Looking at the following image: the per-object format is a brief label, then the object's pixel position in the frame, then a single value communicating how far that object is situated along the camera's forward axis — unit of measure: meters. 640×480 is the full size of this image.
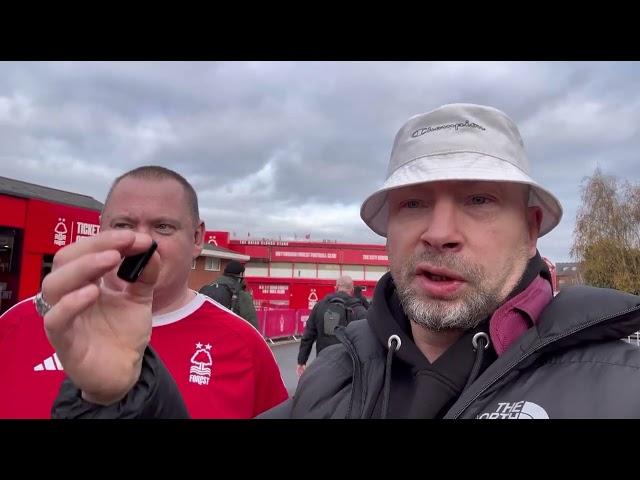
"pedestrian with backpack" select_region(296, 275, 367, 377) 5.75
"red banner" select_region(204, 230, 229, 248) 31.71
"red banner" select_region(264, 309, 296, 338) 15.17
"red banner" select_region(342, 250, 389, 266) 36.00
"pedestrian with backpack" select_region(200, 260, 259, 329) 5.01
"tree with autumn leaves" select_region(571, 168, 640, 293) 26.05
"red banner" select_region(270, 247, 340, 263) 35.31
